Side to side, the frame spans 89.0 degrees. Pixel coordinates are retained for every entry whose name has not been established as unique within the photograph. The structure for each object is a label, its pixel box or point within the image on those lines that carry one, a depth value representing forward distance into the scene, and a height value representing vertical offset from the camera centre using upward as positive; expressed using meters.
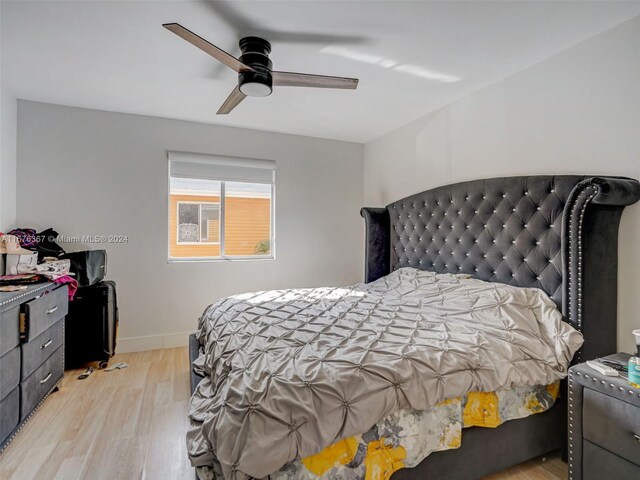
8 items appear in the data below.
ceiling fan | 1.94 +1.01
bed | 1.61 -0.08
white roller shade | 3.55 +0.82
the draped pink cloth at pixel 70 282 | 2.50 -0.36
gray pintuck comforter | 1.14 -0.55
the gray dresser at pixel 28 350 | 1.76 -0.71
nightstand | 1.34 -0.81
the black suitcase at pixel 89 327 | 2.91 -0.81
